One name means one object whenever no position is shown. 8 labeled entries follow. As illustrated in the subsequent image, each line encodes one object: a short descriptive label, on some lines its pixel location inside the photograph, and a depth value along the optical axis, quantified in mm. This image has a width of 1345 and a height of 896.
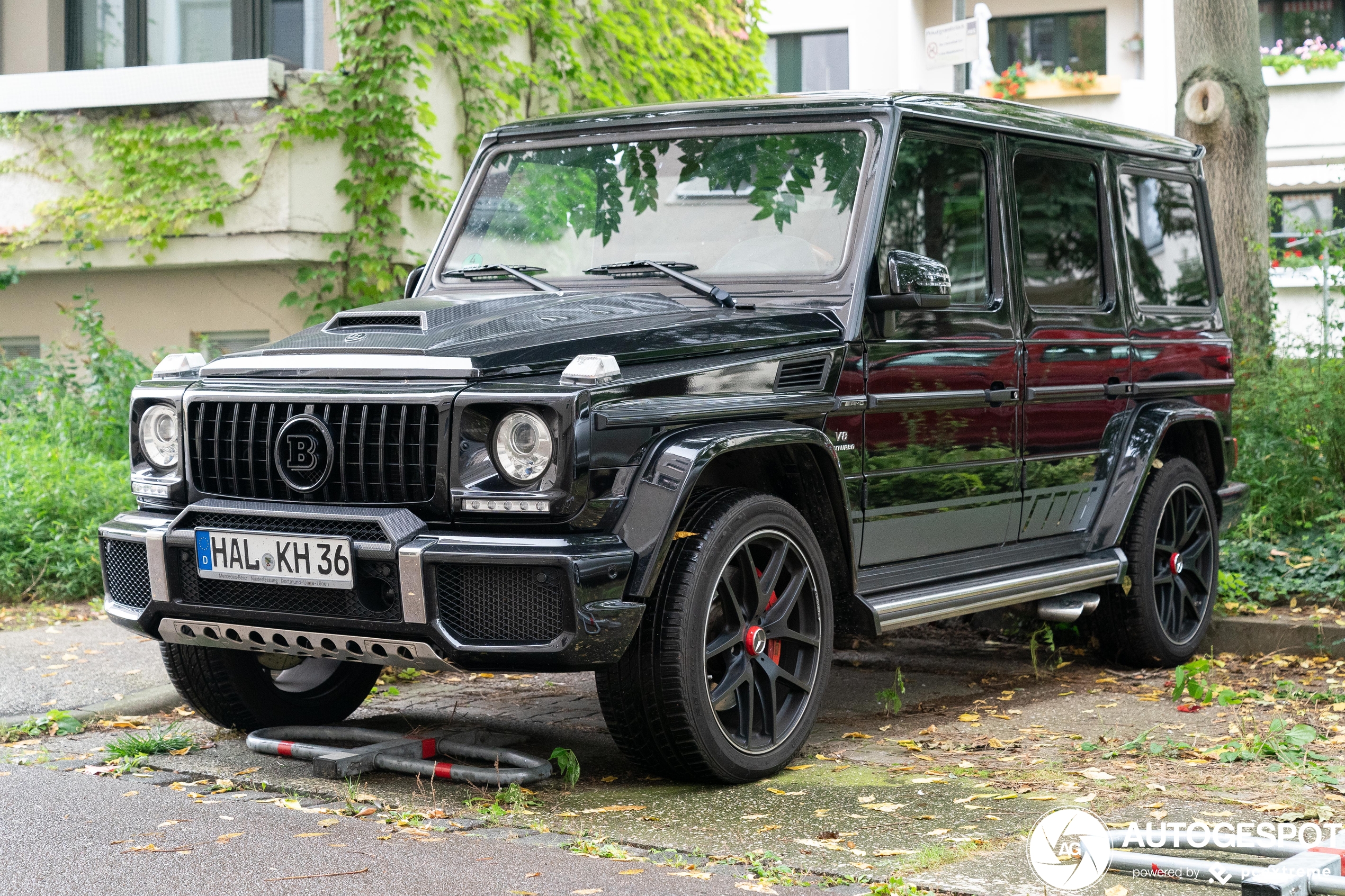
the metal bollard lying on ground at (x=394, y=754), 4574
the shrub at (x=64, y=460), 7883
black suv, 4160
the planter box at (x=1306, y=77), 25328
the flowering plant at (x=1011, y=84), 24750
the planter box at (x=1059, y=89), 24719
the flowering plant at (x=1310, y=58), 25125
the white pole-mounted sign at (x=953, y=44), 9375
